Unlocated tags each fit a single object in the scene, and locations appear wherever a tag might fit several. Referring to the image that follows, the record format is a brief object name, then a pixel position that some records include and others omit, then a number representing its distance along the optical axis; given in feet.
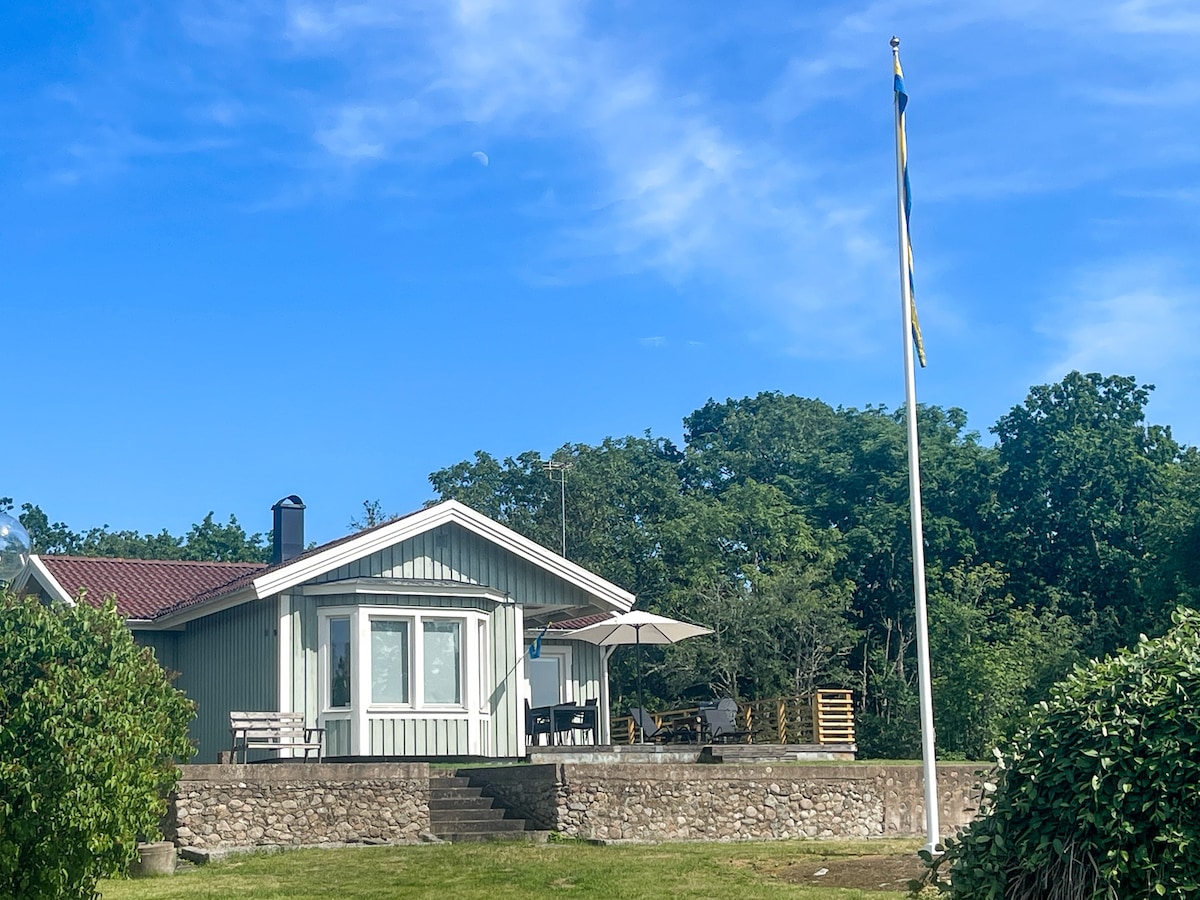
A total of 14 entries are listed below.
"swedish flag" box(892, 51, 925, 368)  55.77
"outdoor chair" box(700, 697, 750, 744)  80.43
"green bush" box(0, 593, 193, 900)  31.89
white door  88.07
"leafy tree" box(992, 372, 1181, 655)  149.89
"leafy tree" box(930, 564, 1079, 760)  125.49
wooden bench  64.85
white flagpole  49.62
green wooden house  72.74
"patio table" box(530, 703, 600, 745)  75.31
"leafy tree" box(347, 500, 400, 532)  181.97
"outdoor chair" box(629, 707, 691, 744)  81.74
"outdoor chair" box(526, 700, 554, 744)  77.65
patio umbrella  79.15
